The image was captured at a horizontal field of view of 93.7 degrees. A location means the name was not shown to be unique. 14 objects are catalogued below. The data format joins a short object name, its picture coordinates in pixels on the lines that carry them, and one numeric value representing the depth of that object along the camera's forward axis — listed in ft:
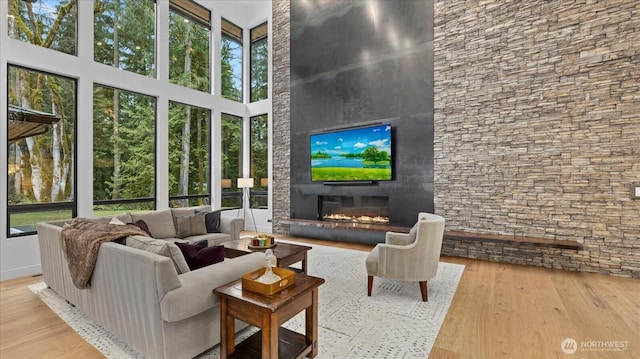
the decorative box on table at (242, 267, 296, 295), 5.98
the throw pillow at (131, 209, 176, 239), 14.16
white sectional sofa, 5.94
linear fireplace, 18.34
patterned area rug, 7.15
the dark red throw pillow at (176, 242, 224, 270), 7.26
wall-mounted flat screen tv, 17.70
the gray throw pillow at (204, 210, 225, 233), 15.98
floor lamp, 24.77
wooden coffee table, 10.77
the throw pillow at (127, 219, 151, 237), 12.47
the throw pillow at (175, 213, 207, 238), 14.92
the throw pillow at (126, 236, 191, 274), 6.58
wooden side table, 5.53
